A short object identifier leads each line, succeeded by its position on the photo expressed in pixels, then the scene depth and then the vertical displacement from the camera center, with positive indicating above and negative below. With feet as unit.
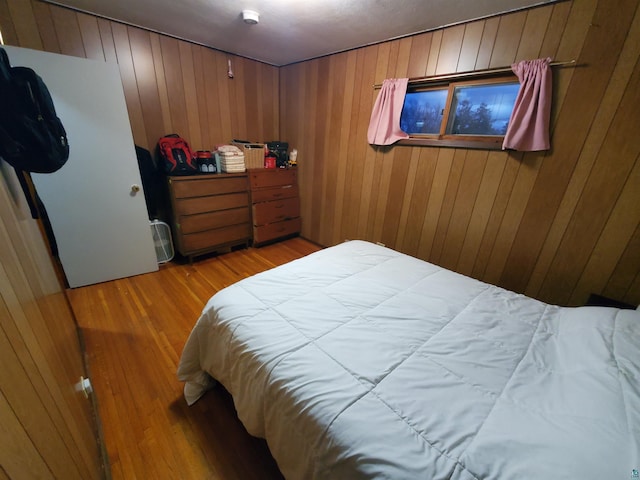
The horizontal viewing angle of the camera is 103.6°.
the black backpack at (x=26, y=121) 2.69 +0.05
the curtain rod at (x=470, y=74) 5.20 +1.86
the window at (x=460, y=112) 6.30 +1.06
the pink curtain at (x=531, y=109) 5.37 +1.00
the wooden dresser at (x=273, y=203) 10.34 -2.51
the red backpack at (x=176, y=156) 8.40 -0.66
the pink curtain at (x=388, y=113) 7.61 +1.03
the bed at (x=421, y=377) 2.18 -2.43
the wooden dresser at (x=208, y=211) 8.60 -2.57
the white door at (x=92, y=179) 6.27 -1.28
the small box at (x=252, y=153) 9.91 -0.50
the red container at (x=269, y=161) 10.79 -0.83
